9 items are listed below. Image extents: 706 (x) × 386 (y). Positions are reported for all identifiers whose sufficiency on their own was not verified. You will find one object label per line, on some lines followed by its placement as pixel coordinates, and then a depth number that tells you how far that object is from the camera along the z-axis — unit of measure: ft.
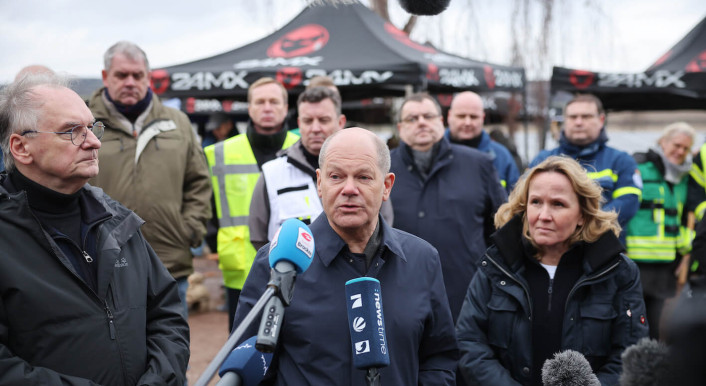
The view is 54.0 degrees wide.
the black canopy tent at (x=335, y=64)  27.48
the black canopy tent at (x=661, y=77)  30.22
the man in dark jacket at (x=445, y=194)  15.60
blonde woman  10.52
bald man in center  8.04
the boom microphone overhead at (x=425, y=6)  11.28
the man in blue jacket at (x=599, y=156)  17.48
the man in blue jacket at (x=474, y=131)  19.94
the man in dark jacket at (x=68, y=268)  7.93
